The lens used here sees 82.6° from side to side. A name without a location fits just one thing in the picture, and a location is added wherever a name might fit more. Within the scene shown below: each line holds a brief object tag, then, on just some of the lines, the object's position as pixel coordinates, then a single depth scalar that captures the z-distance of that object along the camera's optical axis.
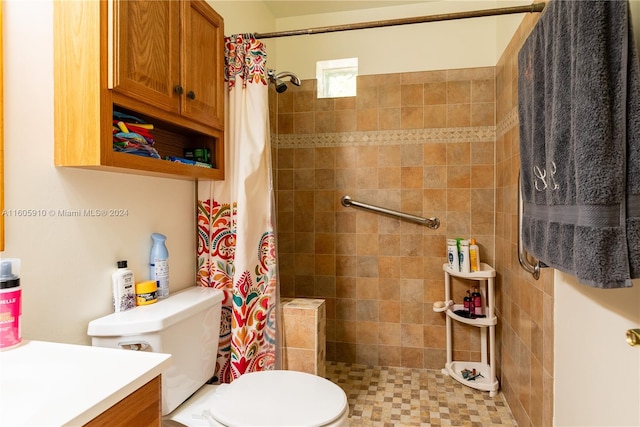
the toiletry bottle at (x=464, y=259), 2.21
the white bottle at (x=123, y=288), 1.24
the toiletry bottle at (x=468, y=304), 2.31
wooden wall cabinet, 1.02
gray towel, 0.78
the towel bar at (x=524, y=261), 1.46
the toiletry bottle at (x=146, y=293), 1.31
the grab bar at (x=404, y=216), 2.45
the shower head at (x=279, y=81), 1.96
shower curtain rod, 1.42
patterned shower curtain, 1.61
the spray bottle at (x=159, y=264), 1.40
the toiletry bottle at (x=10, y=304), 0.86
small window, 2.60
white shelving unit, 2.16
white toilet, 1.12
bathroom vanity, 0.64
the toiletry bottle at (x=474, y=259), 2.22
